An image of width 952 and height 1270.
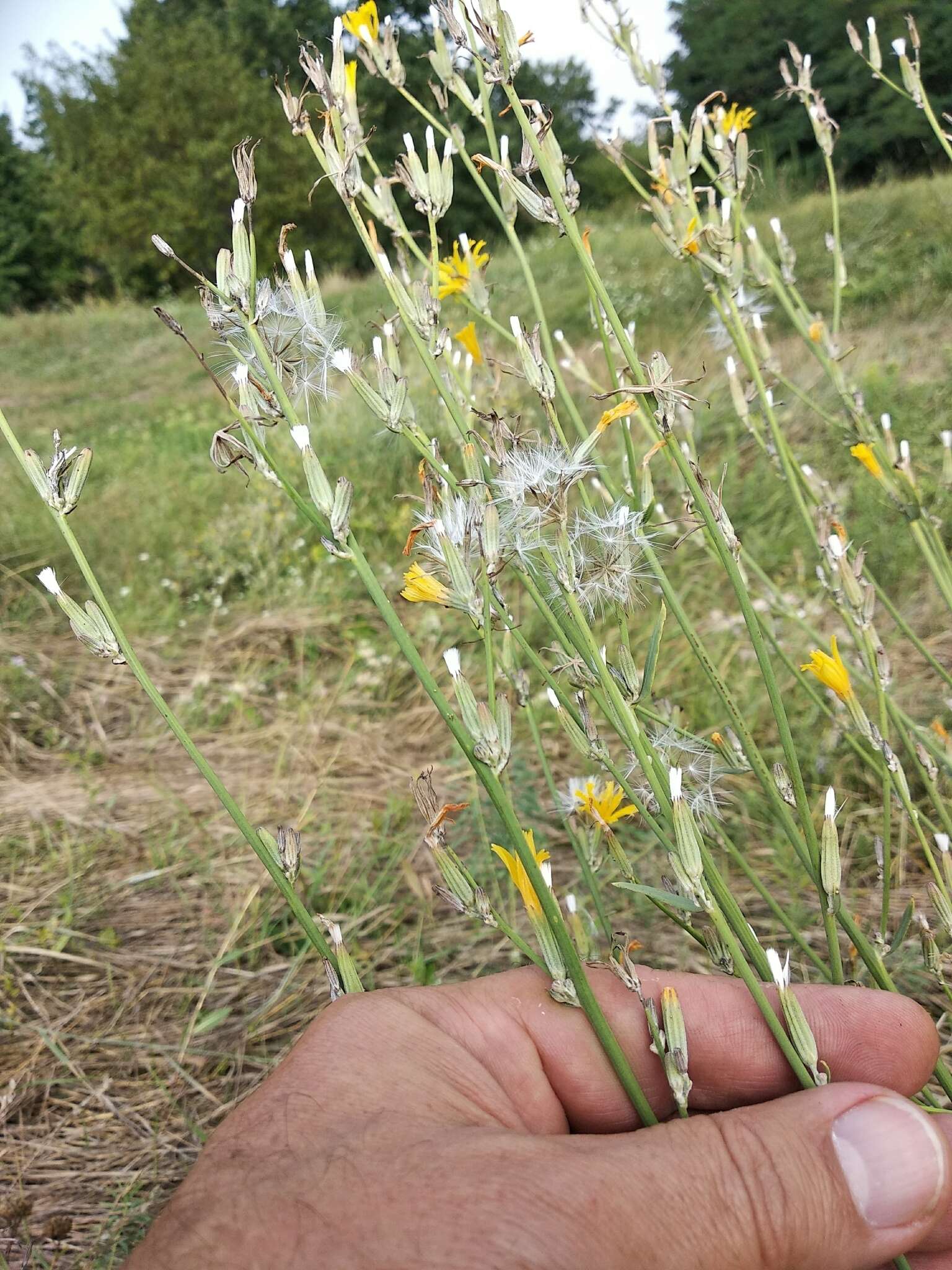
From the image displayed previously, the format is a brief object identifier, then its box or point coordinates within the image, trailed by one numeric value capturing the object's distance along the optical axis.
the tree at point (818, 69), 8.42
